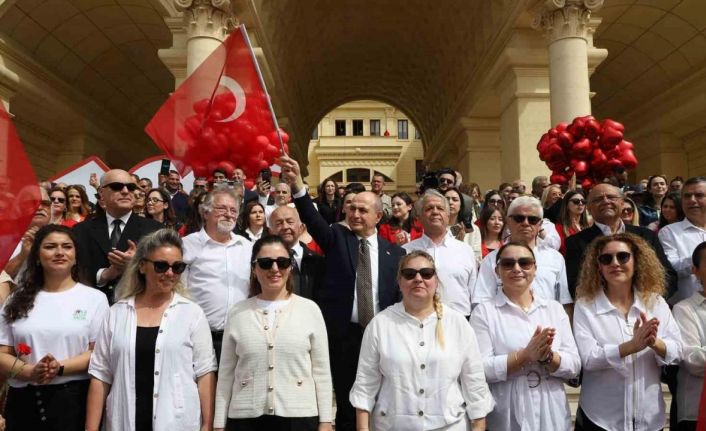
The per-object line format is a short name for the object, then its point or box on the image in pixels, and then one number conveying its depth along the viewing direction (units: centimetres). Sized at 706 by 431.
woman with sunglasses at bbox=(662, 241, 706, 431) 394
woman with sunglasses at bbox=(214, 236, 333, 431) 375
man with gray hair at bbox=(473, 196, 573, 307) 468
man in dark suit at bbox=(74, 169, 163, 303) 495
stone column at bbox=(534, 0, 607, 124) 1252
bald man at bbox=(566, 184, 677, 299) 520
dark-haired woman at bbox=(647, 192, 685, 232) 639
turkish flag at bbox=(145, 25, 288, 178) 610
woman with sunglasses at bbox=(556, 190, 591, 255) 660
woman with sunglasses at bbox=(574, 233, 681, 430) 385
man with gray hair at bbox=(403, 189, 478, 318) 492
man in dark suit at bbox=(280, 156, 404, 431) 461
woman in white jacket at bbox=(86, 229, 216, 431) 377
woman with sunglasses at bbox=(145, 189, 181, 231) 739
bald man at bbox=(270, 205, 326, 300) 503
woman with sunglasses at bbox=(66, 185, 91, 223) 750
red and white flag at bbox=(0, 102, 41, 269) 402
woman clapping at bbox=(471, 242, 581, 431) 382
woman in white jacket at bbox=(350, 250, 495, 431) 368
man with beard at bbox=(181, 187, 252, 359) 475
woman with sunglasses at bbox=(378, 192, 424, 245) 750
